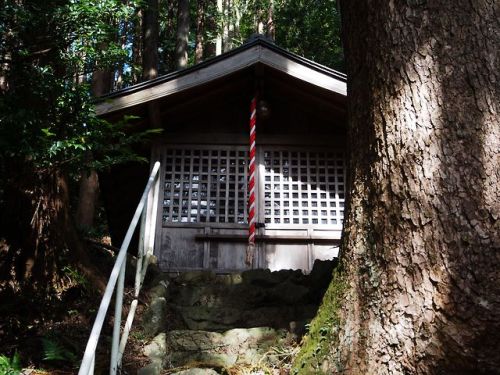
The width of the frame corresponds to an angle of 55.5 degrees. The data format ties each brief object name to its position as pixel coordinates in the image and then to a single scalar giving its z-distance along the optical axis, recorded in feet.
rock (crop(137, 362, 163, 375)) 9.93
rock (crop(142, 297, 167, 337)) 12.41
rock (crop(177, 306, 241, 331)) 13.51
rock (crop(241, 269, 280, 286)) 16.05
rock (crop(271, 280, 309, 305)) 14.43
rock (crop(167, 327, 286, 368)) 11.07
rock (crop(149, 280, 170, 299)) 14.15
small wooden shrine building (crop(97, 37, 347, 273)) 21.80
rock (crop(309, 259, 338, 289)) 15.08
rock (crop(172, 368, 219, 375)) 9.86
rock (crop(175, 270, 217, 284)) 16.75
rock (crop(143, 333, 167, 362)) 11.11
